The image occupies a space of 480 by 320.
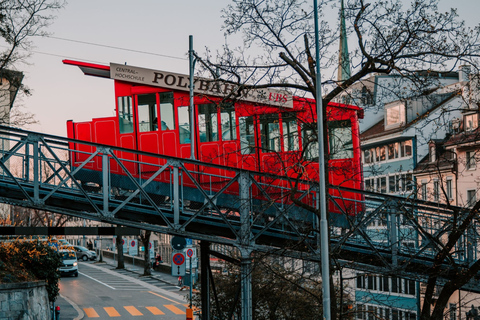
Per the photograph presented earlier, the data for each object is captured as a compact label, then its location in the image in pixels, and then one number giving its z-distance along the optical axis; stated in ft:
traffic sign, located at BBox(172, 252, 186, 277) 86.48
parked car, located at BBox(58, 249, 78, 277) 177.17
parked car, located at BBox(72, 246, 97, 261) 252.50
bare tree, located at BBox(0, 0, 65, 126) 86.02
